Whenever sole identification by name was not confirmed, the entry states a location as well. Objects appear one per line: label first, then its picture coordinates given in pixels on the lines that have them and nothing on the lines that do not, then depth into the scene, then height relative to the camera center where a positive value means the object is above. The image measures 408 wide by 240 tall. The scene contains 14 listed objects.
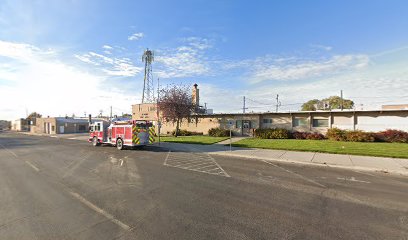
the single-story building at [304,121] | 23.39 -0.02
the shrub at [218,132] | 30.61 -1.53
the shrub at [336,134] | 23.23 -1.49
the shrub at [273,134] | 26.53 -1.59
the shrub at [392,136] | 20.86 -1.55
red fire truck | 18.94 -1.00
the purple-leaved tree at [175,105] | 31.39 +2.36
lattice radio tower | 51.16 +14.56
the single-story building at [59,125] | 58.78 -0.79
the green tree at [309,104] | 61.44 +4.57
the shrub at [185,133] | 34.84 -1.82
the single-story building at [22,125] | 86.04 -0.91
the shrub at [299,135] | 26.03 -1.70
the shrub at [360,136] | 21.80 -1.62
